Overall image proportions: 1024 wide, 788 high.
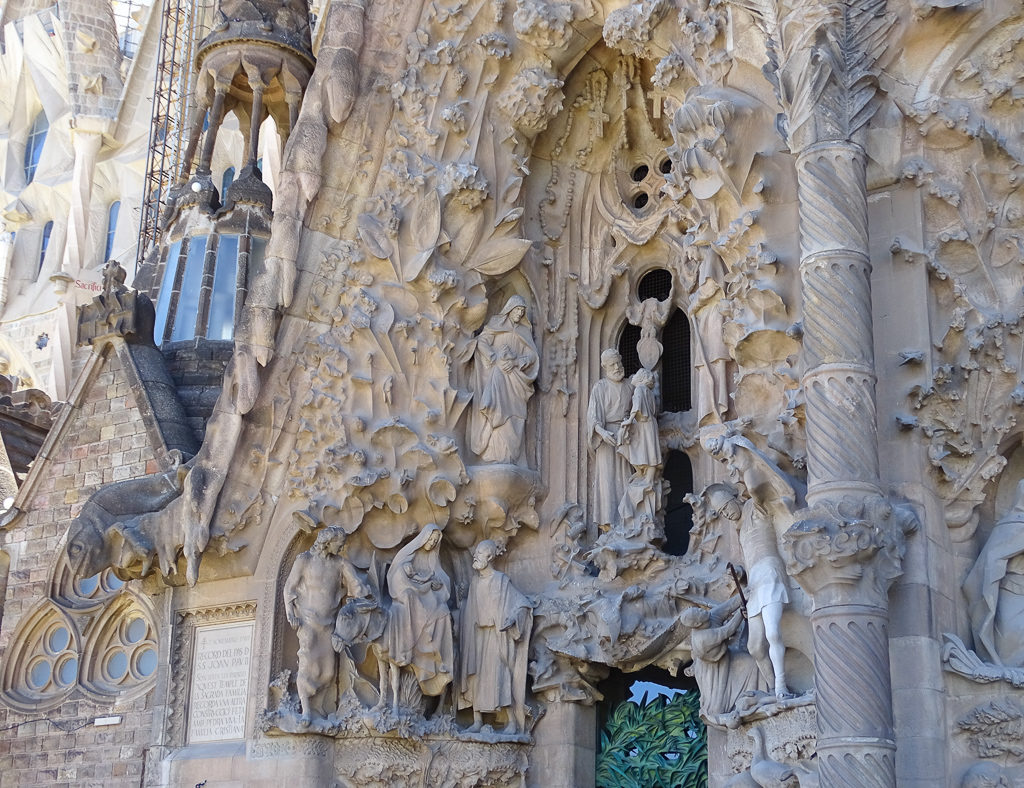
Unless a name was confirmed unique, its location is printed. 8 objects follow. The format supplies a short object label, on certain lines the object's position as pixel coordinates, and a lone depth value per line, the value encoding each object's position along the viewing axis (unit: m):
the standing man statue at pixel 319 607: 11.53
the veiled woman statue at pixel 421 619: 11.56
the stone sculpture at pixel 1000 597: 9.25
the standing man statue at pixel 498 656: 11.69
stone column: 8.38
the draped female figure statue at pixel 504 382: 12.13
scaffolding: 21.78
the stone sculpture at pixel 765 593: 9.55
